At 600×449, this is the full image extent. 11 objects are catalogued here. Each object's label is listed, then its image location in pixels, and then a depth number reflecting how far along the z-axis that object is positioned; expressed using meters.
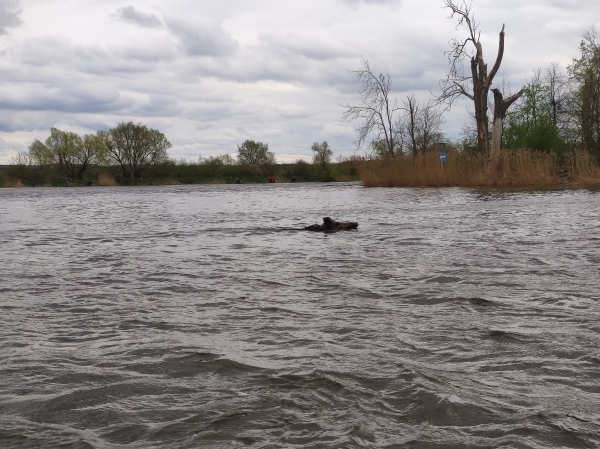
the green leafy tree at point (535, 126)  39.75
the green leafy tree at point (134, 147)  72.50
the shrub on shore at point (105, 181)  67.25
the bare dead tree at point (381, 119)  46.62
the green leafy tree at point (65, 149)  72.19
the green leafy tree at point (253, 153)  83.38
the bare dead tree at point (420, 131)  49.88
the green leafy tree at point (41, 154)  72.38
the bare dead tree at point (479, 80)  33.19
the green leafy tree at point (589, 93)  38.06
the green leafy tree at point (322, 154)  79.12
